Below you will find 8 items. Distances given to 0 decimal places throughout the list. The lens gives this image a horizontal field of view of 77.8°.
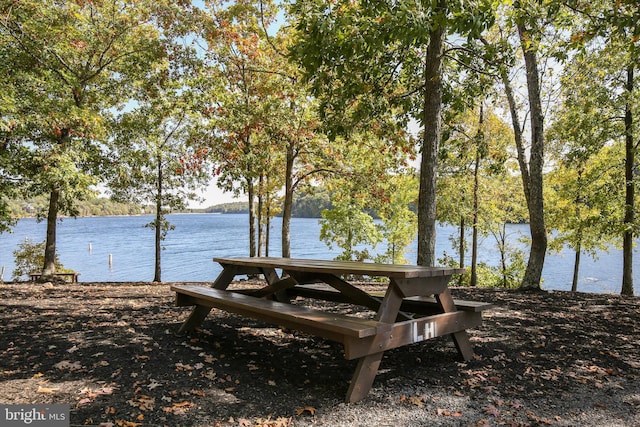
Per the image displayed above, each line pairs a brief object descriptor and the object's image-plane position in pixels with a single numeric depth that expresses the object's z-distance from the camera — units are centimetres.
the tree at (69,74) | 812
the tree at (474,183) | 1510
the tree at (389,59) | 435
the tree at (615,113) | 866
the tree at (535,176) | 810
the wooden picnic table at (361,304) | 286
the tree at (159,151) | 1110
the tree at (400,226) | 2444
